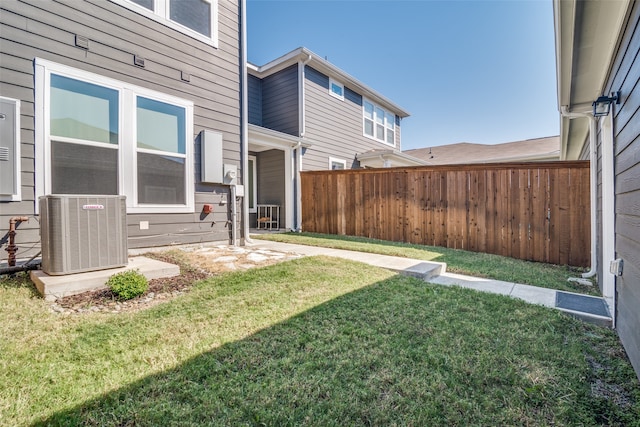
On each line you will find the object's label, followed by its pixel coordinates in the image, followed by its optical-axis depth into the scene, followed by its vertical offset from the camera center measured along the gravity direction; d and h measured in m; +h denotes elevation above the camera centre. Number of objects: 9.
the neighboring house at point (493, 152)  12.31 +2.99
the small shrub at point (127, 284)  2.75 -0.67
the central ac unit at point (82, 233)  2.84 -0.20
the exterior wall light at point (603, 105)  2.81 +1.04
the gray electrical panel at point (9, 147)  3.22 +0.71
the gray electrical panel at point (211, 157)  5.00 +0.93
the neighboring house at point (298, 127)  8.62 +2.73
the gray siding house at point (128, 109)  3.40 +1.43
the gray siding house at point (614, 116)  2.05 +0.80
